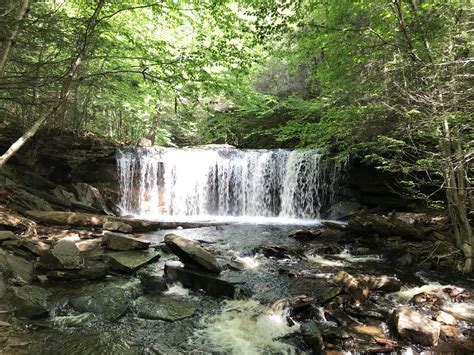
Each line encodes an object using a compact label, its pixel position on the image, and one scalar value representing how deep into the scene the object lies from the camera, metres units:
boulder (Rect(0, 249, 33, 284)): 5.23
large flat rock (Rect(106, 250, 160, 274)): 6.47
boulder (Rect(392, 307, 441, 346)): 4.18
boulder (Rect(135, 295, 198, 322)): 4.91
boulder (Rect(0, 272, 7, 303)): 4.66
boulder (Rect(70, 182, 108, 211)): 13.17
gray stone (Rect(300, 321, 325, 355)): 4.02
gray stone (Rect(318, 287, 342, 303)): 5.22
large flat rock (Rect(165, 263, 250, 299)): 5.68
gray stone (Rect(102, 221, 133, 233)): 9.50
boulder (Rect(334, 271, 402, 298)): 5.66
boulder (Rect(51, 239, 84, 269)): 6.03
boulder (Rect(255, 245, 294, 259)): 8.06
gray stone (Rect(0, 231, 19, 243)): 6.32
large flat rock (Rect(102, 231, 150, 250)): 7.53
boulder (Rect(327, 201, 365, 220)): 13.67
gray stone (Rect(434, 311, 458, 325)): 4.71
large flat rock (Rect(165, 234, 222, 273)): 6.45
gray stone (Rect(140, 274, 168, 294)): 5.73
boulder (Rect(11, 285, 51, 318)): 4.49
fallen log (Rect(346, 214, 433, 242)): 8.62
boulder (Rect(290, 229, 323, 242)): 10.09
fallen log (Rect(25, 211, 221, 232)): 9.15
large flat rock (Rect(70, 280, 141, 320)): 4.88
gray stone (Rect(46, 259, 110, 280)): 5.85
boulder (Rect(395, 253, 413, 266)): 7.52
